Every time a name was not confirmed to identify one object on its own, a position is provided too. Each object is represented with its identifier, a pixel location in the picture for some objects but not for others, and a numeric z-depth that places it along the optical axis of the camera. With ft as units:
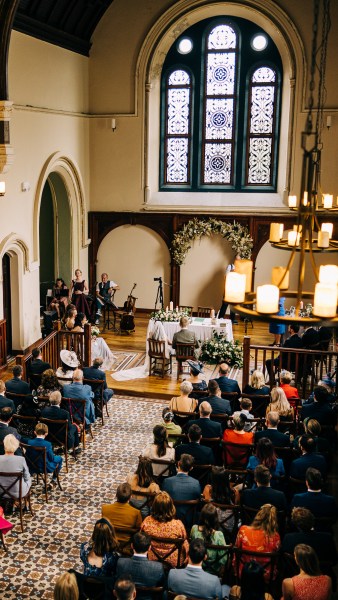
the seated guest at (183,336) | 38.73
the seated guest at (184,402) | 27.40
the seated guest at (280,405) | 26.43
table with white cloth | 41.34
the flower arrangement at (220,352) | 39.65
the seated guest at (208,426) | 24.61
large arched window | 51.93
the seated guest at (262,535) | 17.48
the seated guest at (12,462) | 22.33
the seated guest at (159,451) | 22.79
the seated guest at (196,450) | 22.63
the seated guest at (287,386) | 29.17
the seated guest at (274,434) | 23.57
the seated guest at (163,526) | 17.94
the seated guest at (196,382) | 30.55
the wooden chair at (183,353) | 38.65
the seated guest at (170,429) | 25.52
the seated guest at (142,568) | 16.47
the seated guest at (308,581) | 15.38
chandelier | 15.65
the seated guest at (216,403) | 26.84
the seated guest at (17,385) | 28.66
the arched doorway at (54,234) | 52.47
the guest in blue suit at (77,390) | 29.14
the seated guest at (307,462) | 21.63
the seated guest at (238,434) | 24.18
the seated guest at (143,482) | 20.38
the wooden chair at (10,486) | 22.00
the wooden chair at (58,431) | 26.10
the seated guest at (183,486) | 20.27
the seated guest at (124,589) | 14.51
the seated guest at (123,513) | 19.15
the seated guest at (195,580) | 15.90
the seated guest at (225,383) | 29.50
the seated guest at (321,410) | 26.14
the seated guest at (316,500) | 18.99
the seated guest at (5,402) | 26.12
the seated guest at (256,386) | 29.04
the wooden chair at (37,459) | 24.11
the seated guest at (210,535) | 17.67
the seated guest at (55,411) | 26.31
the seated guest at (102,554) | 16.88
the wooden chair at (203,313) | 46.50
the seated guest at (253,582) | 14.92
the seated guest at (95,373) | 31.86
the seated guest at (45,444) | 24.21
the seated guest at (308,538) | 17.12
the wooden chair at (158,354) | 39.01
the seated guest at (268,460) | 21.40
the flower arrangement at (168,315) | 42.75
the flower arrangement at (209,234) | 52.49
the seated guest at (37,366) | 31.60
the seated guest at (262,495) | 19.38
